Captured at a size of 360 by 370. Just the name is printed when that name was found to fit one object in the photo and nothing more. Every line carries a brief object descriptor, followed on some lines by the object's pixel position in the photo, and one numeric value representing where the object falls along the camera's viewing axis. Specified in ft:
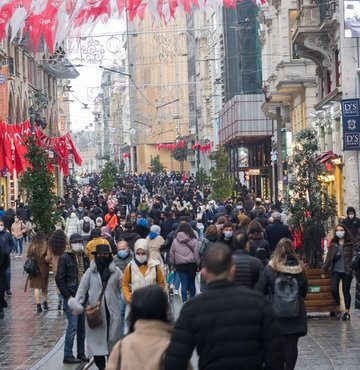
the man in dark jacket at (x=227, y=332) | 21.88
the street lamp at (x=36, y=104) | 164.14
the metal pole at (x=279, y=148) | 161.45
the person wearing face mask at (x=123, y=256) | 48.34
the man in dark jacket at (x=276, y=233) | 68.69
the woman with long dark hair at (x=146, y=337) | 22.49
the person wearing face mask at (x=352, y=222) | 73.26
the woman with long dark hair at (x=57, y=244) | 52.90
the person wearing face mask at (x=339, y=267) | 57.31
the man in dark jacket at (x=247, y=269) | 38.88
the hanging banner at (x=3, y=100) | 144.71
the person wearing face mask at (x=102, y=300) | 40.04
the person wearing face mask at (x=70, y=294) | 46.21
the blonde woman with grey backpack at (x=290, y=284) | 36.09
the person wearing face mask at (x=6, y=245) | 64.81
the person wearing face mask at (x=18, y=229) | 109.65
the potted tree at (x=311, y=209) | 58.44
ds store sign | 113.29
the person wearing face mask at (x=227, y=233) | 56.85
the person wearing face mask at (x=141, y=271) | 41.75
